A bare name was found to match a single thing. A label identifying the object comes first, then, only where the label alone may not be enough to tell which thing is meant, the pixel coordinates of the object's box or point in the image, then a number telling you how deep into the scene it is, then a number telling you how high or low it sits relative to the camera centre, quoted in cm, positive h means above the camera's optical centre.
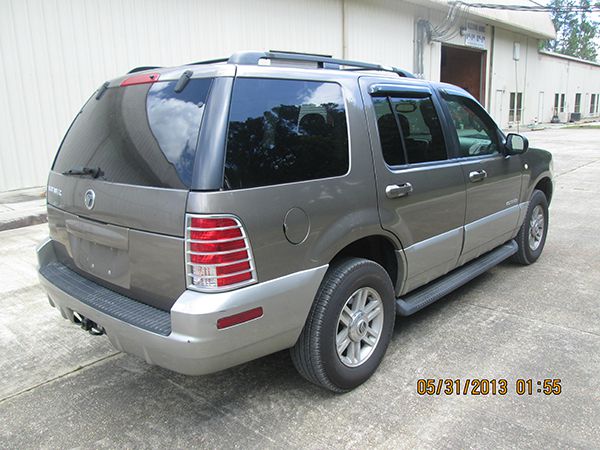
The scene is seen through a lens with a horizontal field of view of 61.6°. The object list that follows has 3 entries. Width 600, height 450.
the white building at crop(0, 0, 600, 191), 962 +192
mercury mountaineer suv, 238 -51
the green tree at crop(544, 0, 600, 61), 7744 +1087
